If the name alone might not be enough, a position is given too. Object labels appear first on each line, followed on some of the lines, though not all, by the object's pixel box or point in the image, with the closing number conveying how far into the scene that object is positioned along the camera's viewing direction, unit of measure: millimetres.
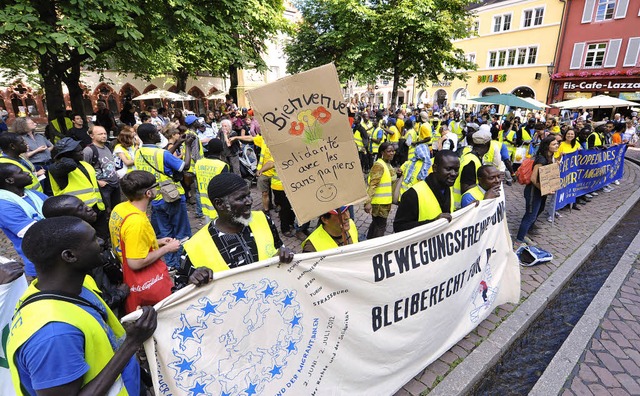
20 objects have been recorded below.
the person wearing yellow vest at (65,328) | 1351
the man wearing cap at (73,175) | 4066
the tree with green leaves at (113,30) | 6984
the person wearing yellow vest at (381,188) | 4977
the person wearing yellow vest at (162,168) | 4852
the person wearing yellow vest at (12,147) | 4090
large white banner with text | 1897
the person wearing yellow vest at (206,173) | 4914
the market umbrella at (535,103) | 13004
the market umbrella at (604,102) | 13773
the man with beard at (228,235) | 2371
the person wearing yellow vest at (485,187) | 3676
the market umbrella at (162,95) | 21192
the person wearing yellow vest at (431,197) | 3340
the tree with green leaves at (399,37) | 15812
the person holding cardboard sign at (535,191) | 5734
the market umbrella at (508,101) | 12289
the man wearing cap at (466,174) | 4688
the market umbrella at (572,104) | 14133
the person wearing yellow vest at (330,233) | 2826
